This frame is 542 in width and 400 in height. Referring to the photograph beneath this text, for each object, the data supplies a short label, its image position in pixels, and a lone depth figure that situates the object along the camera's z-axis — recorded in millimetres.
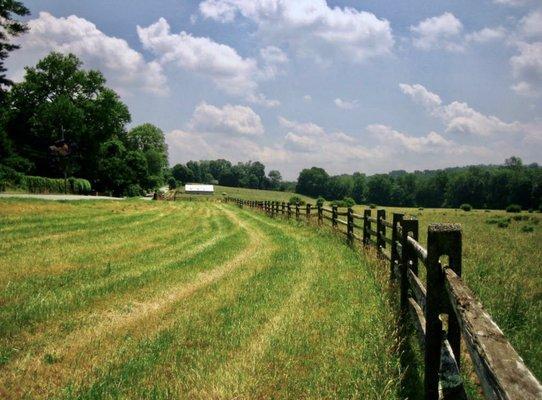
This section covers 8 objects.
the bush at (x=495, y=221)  34031
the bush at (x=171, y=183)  150975
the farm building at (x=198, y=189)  133750
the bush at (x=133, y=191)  69750
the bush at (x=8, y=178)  36781
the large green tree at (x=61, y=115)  59844
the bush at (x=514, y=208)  68062
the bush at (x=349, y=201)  78225
